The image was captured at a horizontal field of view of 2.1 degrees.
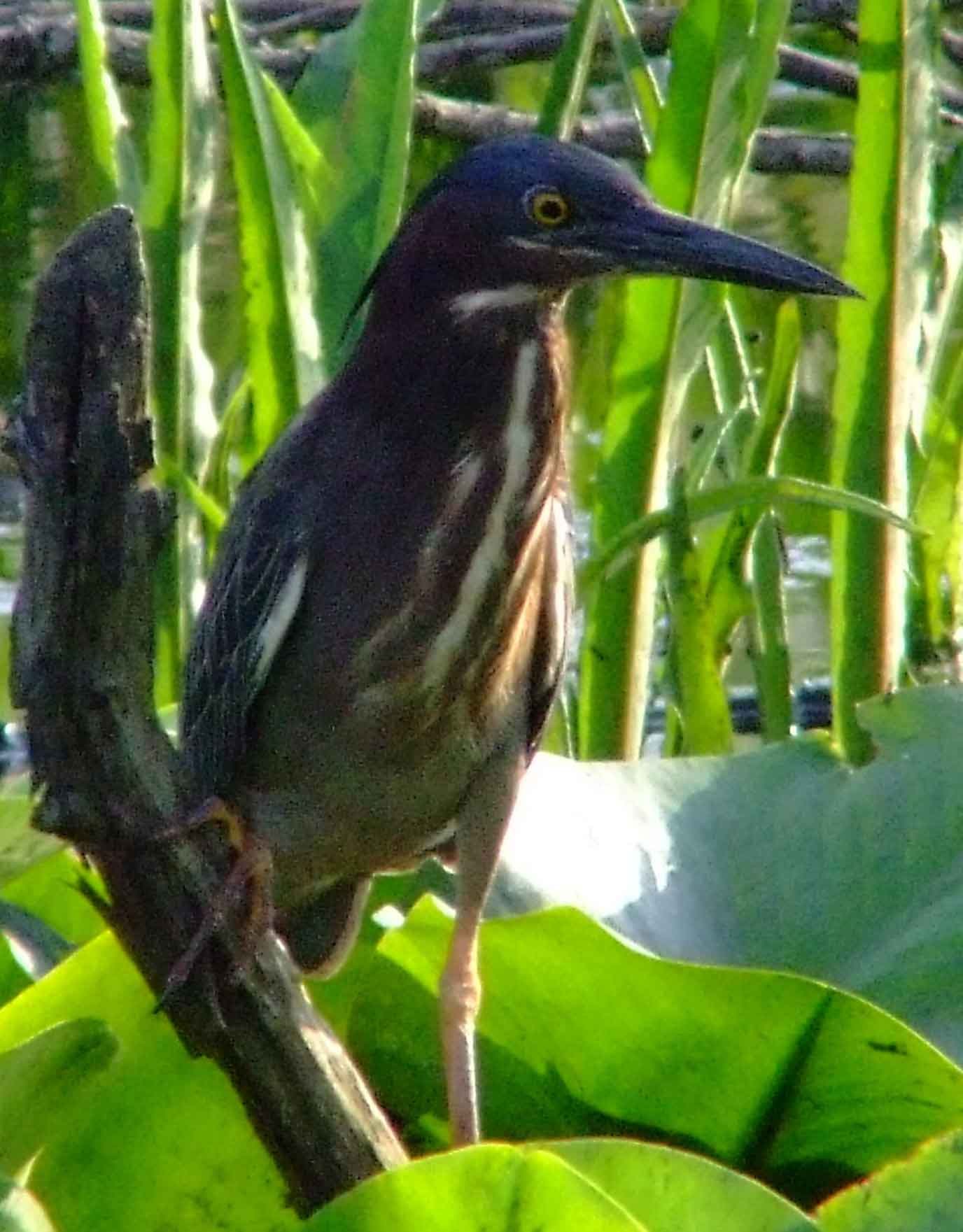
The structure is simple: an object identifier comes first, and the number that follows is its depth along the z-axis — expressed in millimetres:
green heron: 6247
